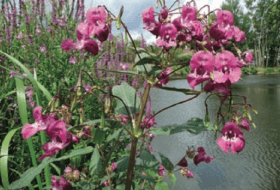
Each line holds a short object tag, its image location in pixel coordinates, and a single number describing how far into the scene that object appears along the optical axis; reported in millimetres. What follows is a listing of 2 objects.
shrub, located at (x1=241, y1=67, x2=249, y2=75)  14391
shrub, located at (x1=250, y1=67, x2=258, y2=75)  14934
